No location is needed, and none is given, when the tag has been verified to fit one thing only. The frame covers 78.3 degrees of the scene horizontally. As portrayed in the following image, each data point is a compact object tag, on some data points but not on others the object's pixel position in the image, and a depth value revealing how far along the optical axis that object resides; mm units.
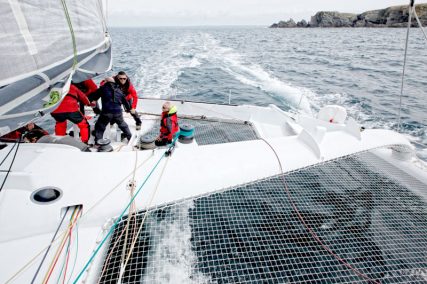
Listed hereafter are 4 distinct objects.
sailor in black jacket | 4312
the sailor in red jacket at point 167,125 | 4375
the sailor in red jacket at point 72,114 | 3949
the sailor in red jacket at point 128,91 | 4668
